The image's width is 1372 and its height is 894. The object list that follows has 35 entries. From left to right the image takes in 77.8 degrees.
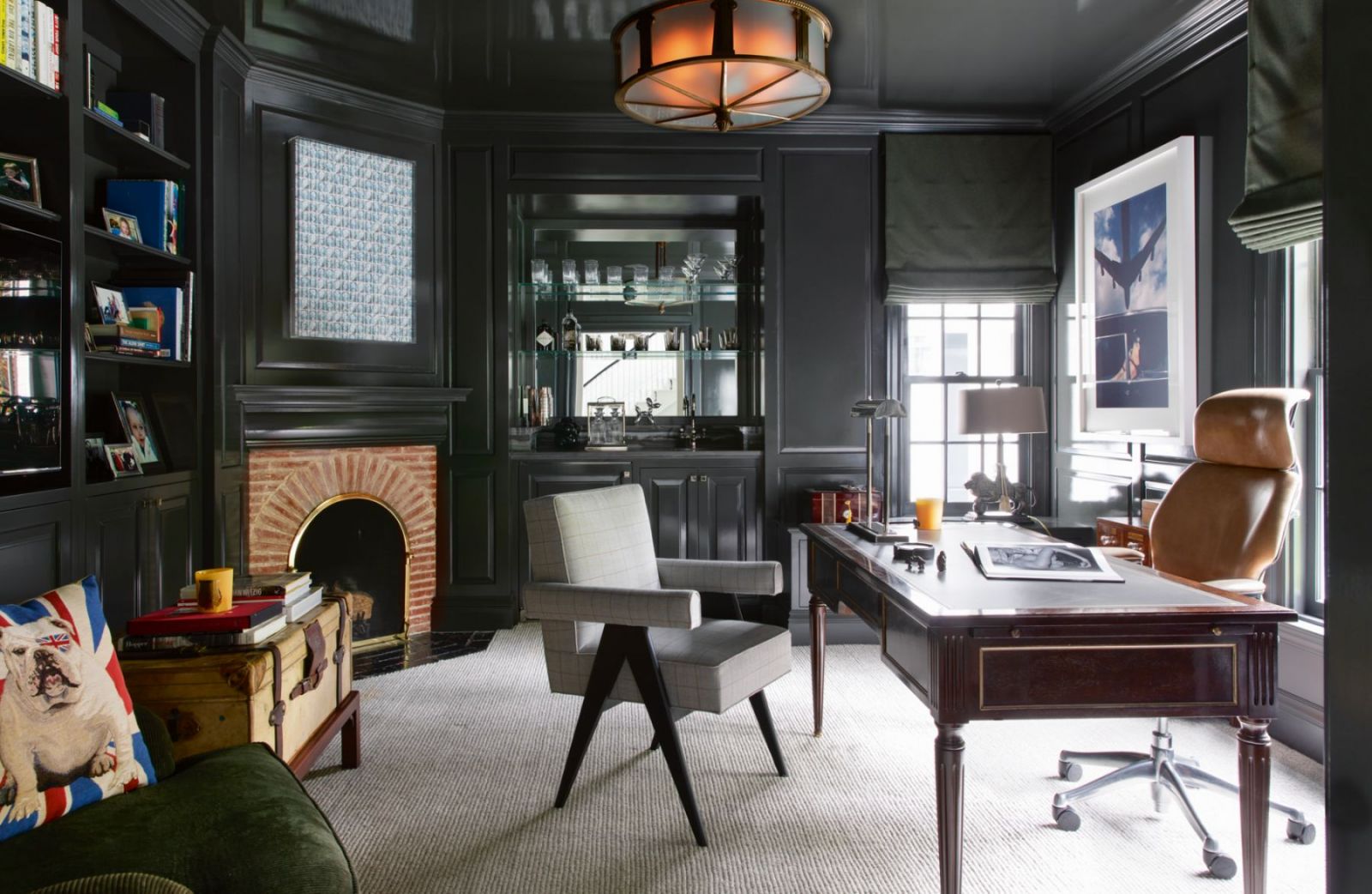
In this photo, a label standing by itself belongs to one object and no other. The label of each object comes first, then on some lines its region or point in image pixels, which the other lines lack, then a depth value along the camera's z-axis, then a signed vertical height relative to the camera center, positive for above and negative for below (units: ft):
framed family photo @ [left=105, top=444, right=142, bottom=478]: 11.09 -0.32
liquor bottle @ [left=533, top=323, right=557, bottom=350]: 18.43 +2.07
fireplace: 14.78 -1.66
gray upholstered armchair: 8.55 -2.11
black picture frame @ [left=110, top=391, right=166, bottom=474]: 11.68 +0.10
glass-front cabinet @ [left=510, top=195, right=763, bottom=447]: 18.37 +2.69
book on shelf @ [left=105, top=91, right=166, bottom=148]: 11.81 +4.57
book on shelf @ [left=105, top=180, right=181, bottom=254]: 11.75 +3.23
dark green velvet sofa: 4.93 -2.49
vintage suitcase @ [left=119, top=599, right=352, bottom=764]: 7.37 -2.27
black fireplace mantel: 14.39 +0.37
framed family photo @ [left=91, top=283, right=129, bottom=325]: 11.06 +1.75
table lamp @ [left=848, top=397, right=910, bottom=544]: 10.20 +0.22
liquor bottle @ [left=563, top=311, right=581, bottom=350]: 18.40 +2.23
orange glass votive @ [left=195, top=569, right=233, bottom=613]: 8.18 -1.50
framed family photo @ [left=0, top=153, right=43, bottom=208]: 9.09 +2.78
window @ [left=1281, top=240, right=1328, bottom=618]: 11.00 +0.15
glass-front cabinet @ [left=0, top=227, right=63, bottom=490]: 8.66 +0.87
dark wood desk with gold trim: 6.41 -1.80
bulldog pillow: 5.37 -1.88
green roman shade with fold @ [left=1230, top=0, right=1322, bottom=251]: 10.19 +3.82
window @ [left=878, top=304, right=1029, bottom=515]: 18.21 +1.19
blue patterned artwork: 15.11 +3.52
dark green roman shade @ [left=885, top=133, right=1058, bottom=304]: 17.30 +4.42
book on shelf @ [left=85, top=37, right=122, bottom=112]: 11.55 +5.12
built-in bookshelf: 9.32 +2.76
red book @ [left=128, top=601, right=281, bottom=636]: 7.78 -1.73
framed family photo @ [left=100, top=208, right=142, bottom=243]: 11.18 +2.84
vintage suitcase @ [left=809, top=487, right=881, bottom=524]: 16.46 -1.37
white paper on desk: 7.73 -1.23
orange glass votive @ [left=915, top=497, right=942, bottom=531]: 10.78 -1.01
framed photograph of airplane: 12.96 +2.24
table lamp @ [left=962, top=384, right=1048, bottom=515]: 14.23 +0.39
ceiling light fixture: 8.95 +4.27
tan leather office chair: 8.75 -0.96
